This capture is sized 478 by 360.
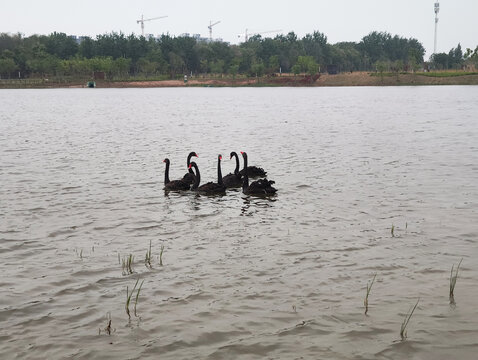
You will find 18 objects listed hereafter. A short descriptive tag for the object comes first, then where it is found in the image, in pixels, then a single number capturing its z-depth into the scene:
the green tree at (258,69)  152.50
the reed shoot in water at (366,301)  6.76
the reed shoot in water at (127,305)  6.70
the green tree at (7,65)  146.62
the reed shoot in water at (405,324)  6.14
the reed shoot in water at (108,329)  6.31
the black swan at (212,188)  14.35
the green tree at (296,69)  146.62
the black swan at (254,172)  16.86
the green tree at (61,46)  175.38
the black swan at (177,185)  14.80
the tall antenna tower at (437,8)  165.38
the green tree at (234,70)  154.38
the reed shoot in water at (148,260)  8.63
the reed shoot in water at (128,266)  8.31
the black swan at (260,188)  14.05
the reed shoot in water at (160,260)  8.62
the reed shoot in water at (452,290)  7.08
